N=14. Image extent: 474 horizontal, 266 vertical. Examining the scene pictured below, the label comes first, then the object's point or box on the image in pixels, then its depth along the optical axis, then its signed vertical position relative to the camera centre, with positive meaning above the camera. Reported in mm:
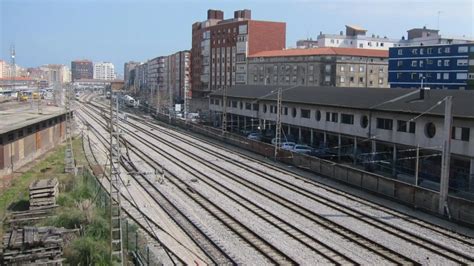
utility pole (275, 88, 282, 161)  38025 -2566
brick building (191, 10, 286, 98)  88438 +8379
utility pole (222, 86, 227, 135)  51894 -3787
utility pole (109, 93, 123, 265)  14633 -4850
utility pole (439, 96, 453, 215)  22750 -3439
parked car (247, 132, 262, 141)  51250 -4662
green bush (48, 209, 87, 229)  19344 -5165
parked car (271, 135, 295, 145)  46825 -4478
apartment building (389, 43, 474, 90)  74562 +4333
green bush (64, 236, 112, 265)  15922 -5337
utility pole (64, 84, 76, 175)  32375 -5080
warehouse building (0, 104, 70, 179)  30609 -3554
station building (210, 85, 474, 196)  28484 -2471
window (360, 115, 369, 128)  36531 -2094
